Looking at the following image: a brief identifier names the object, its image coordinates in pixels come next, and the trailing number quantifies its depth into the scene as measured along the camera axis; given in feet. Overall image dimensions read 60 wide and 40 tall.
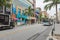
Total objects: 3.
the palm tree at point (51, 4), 53.01
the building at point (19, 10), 69.85
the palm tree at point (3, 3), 45.05
